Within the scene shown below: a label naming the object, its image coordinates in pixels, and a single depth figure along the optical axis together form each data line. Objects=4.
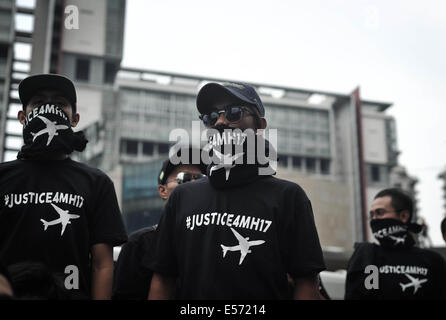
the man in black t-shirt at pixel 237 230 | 2.47
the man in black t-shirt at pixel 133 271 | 3.57
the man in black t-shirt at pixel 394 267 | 4.14
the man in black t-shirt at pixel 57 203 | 2.85
